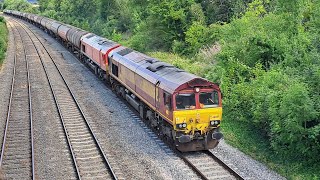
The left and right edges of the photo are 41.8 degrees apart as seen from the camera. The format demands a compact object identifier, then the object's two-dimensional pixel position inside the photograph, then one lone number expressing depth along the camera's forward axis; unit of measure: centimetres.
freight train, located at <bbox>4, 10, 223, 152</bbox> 1603
